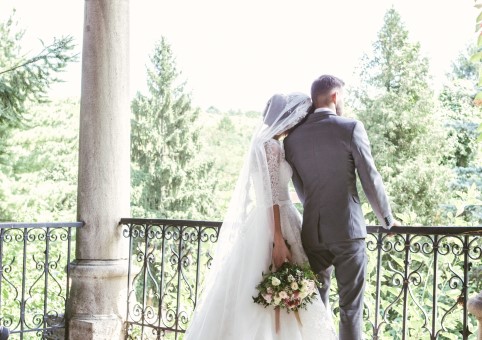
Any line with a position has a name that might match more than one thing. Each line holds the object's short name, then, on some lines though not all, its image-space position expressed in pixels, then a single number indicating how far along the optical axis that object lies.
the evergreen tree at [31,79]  8.37
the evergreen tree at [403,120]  25.00
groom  3.05
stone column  4.55
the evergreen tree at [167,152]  28.91
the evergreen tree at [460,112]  25.08
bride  3.17
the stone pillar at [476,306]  2.71
